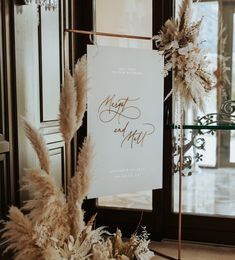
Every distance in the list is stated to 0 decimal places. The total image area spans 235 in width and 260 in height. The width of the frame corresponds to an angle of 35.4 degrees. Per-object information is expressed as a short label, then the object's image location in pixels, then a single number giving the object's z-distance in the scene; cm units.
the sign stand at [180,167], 241
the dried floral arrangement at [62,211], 156
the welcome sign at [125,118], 244
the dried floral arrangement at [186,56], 229
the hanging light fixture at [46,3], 213
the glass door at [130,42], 289
